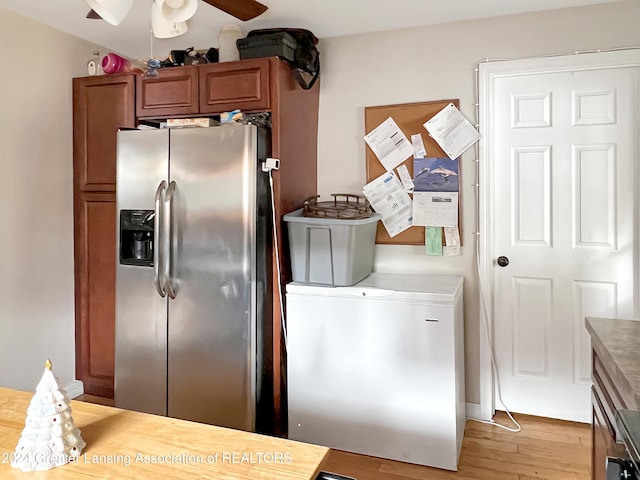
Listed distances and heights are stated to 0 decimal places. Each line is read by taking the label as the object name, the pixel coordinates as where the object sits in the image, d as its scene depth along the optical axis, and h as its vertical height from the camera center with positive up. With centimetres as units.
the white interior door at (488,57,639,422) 259 +8
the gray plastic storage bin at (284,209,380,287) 248 -6
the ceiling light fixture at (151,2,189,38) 147 +68
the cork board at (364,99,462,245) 285 +68
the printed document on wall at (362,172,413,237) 293 +22
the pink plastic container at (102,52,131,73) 289 +107
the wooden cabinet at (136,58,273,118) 259 +85
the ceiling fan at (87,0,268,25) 186 +95
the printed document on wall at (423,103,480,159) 279 +63
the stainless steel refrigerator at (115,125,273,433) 243 -18
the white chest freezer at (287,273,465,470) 231 -67
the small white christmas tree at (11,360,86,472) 96 -40
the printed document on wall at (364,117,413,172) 291 +58
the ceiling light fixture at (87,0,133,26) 131 +65
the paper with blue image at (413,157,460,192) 282 +38
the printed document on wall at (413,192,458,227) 283 +17
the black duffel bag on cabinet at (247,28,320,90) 267 +108
